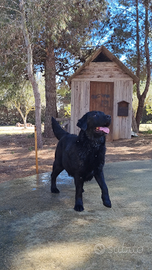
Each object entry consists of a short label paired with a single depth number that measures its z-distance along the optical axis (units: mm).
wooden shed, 10945
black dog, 3021
